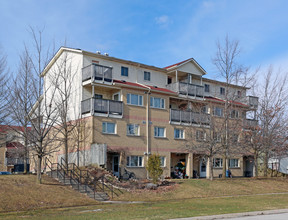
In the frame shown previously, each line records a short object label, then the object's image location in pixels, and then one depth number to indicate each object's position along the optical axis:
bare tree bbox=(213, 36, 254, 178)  33.44
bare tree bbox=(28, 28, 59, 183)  23.45
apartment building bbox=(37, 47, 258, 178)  32.22
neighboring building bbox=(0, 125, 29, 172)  52.07
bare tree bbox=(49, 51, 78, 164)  31.27
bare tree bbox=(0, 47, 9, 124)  26.14
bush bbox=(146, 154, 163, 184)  27.11
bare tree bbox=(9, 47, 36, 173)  24.95
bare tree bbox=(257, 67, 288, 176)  37.12
